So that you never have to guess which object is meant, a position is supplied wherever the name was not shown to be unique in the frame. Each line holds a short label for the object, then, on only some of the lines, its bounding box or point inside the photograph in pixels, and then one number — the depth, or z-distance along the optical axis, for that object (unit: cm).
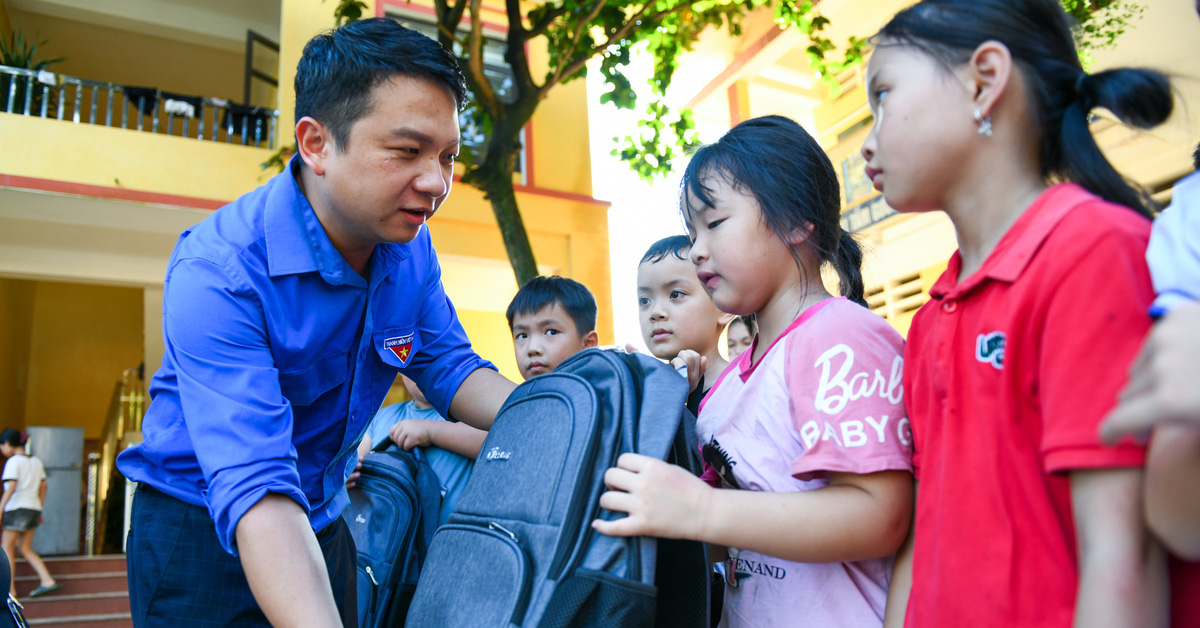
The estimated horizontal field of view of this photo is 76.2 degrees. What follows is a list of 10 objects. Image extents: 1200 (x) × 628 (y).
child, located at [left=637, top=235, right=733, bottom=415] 262
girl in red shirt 80
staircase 628
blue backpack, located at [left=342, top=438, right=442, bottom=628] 223
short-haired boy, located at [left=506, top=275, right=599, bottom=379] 289
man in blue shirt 135
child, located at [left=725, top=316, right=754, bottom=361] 302
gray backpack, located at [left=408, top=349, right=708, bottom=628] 111
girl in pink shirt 114
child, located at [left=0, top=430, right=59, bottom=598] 671
